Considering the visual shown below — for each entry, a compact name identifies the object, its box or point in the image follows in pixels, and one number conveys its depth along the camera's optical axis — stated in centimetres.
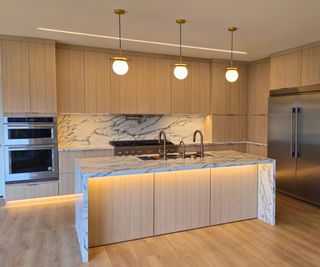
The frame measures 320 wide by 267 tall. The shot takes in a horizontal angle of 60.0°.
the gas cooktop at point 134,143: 521
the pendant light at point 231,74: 354
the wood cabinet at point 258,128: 585
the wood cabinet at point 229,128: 604
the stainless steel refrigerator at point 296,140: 441
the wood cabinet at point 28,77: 433
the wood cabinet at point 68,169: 468
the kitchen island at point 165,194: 299
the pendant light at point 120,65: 310
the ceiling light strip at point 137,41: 408
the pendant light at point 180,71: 336
